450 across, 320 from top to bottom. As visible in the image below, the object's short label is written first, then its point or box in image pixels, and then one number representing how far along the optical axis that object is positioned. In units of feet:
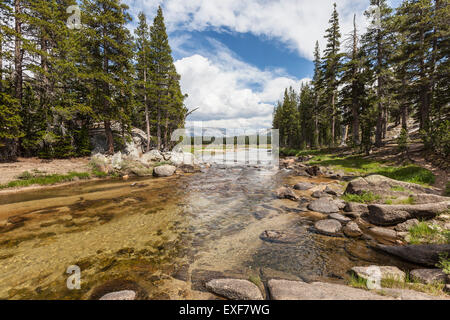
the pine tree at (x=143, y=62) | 77.25
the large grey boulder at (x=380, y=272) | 12.27
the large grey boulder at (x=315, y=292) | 9.68
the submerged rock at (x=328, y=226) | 21.12
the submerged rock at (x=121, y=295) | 11.38
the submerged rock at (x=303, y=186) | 41.84
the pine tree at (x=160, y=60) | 80.48
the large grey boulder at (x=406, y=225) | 19.74
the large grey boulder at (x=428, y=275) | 11.42
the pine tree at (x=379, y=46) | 64.90
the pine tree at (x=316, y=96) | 120.37
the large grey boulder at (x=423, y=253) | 13.87
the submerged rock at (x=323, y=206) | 27.48
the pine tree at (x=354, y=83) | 73.00
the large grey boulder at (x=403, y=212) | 20.56
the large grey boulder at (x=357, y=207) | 25.76
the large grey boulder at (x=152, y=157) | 72.69
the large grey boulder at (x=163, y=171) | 60.80
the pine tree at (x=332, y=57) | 87.20
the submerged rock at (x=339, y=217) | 23.79
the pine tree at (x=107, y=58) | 59.88
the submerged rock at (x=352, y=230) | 20.24
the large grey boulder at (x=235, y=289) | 11.38
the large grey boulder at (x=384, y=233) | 19.25
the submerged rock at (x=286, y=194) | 34.79
